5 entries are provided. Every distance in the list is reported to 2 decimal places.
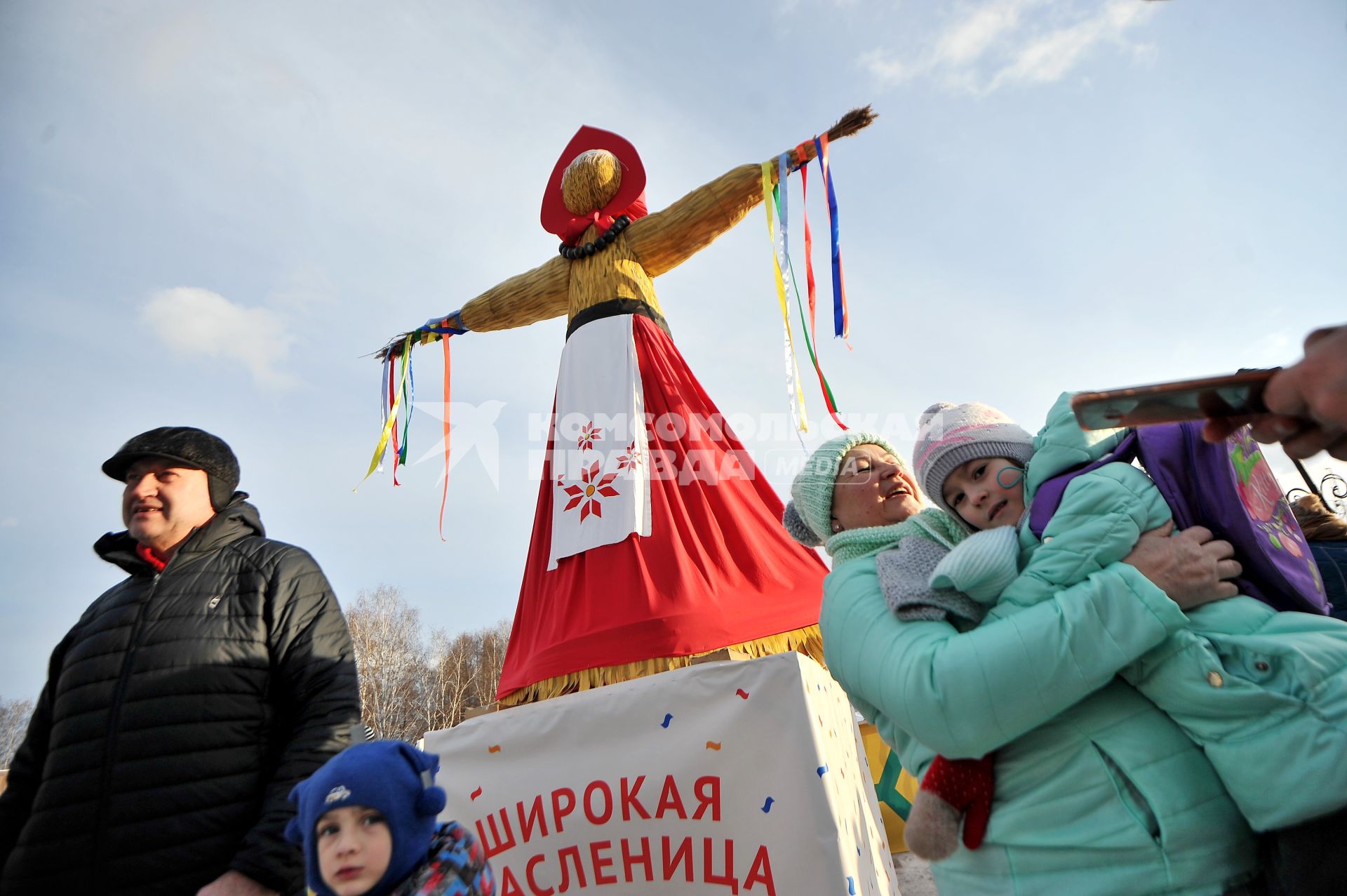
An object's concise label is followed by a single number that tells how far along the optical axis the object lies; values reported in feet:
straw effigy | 12.54
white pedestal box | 6.69
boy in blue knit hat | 5.19
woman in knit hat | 3.18
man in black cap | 5.36
